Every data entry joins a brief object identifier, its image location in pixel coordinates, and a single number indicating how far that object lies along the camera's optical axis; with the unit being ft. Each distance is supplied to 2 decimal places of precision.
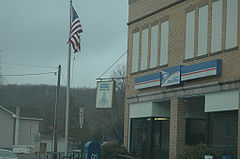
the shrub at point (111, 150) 79.87
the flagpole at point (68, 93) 78.95
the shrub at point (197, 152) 58.44
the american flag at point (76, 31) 81.30
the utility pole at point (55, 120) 128.02
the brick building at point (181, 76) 59.21
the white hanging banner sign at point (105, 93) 82.28
